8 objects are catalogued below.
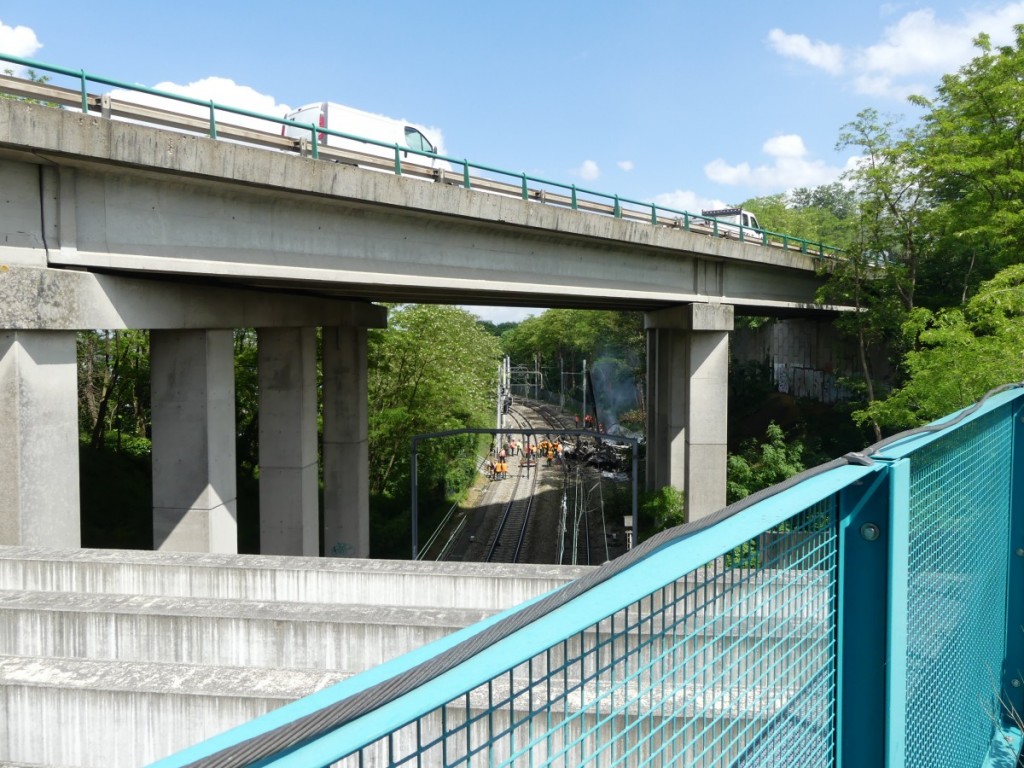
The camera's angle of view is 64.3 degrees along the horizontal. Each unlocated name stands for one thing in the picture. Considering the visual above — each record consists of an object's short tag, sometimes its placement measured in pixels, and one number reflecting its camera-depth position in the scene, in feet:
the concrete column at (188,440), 45.34
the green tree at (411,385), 112.16
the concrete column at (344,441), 73.72
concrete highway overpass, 33.60
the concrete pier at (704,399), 73.56
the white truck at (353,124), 57.31
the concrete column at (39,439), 33.27
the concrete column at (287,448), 60.70
